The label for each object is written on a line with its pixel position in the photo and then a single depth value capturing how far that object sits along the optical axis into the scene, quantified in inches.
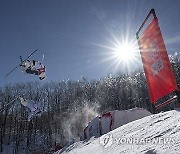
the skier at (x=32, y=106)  561.0
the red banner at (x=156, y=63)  253.0
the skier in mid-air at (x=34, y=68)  513.3
